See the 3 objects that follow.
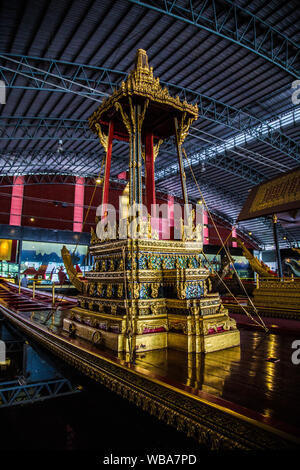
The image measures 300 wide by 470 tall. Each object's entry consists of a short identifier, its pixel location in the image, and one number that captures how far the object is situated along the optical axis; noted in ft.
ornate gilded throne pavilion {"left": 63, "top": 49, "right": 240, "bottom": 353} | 10.62
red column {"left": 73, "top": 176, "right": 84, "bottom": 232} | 78.64
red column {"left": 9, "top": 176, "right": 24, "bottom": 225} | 70.90
